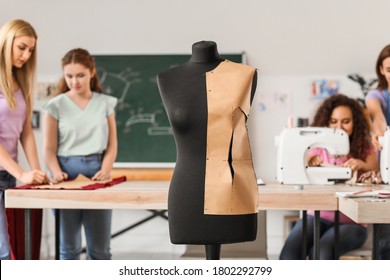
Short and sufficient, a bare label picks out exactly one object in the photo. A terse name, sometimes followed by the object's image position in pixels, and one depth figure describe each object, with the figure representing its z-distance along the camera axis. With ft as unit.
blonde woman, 7.21
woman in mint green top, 8.07
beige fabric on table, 7.27
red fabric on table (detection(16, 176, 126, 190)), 7.26
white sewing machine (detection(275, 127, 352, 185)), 7.57
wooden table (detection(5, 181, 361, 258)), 7.00
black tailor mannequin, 5.40
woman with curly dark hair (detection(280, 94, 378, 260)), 8.57
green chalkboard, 14.10
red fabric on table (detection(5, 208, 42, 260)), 7.62
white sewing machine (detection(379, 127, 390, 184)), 7.49
